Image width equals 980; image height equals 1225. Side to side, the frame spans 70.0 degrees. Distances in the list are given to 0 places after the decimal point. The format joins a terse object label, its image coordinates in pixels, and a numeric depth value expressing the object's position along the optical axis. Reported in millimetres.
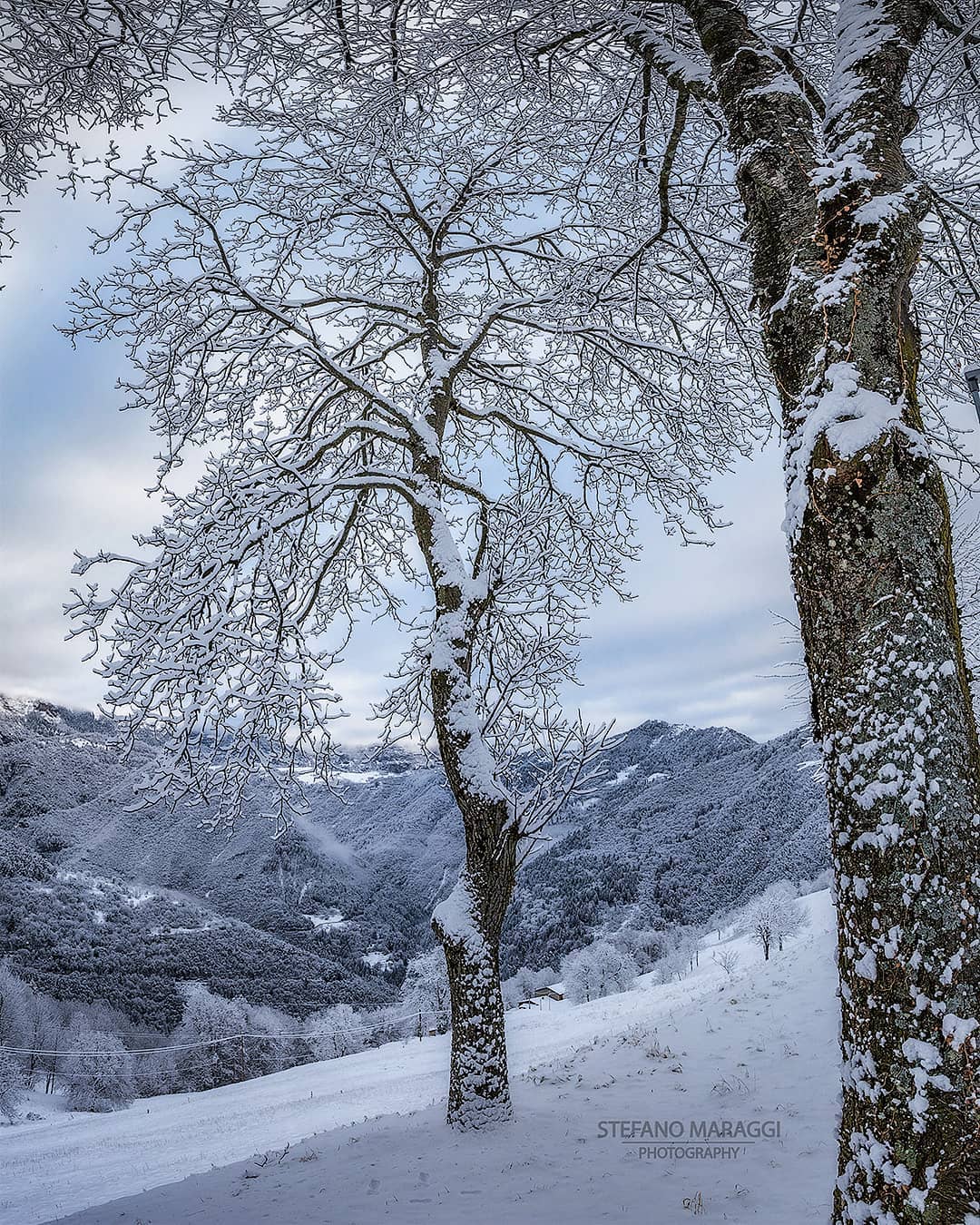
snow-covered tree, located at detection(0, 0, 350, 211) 4148
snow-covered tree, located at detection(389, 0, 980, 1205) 2188
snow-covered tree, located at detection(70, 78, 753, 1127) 5277
